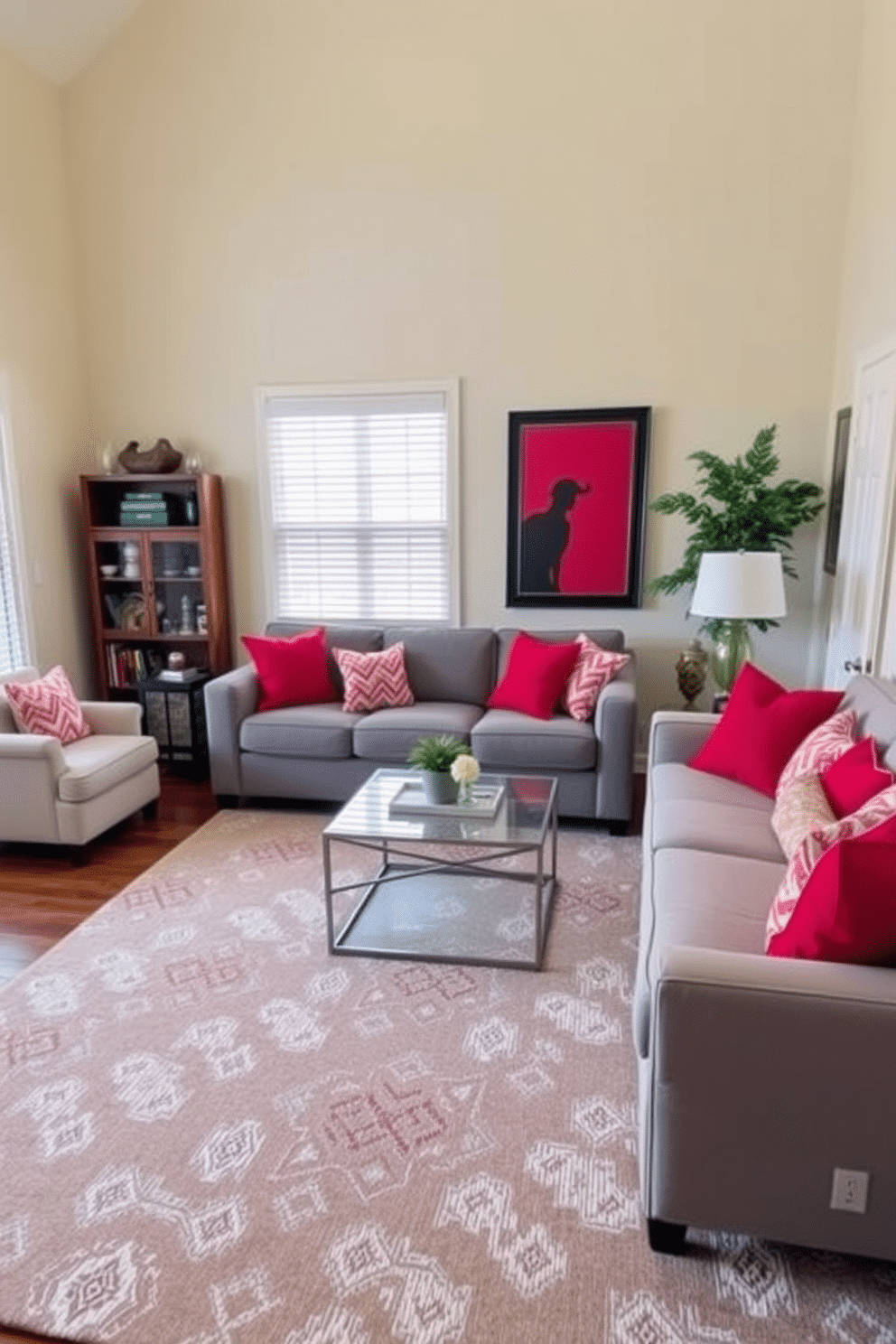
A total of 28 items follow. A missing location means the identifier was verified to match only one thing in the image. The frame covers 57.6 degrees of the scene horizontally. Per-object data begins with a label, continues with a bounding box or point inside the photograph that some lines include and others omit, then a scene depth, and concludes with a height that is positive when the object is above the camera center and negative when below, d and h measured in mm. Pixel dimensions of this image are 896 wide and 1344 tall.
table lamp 3568 -292
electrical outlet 1518 -1237
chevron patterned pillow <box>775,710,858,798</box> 2615 -735
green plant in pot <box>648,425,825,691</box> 4004 +29
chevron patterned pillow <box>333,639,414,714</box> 4234 -830
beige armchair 3480 -1152
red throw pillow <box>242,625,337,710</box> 4285 -793
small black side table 4660 -1137
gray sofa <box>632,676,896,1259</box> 1465 -1051
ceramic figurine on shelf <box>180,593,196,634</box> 4910 -584
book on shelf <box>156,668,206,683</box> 4664 -879
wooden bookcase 4730 -327
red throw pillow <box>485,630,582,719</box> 4035 -780
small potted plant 2979 -880
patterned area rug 1568 -1485
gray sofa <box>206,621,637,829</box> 3766 -1008
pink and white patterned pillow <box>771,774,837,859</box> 2275 -829
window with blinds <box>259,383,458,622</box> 4668 +101
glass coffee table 2766 -1450
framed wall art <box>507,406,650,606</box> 4430 +82
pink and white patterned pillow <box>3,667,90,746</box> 3770 -875
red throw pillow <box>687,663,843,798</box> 2973 -770
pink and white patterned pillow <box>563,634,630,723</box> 3953 -771
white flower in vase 2914 -881
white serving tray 2941 -1034
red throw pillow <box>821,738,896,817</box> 2219 -721
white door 3141 -17
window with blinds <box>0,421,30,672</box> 4359 -411
